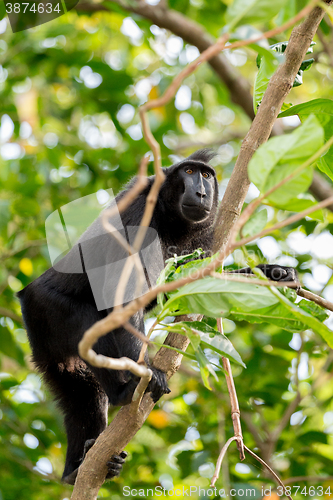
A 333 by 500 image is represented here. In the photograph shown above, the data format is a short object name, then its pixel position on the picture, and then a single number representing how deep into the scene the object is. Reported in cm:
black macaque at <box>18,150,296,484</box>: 888
